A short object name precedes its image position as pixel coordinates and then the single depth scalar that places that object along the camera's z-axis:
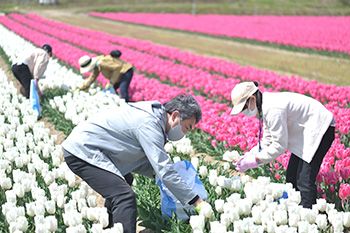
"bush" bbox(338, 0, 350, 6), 50.44
